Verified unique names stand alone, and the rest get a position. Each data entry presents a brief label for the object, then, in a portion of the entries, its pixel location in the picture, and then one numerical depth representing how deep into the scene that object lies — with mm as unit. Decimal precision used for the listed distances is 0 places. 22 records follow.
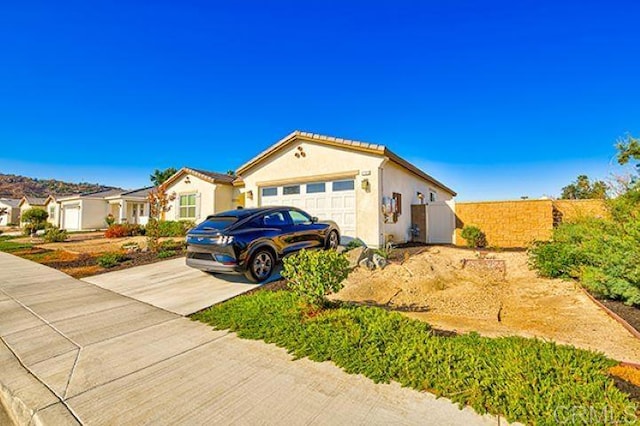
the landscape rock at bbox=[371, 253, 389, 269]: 8023
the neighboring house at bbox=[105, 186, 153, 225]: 25844
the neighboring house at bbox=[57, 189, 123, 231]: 26500
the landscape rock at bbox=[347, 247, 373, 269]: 7871
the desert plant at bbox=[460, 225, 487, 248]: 12617
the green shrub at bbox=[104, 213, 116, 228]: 22359
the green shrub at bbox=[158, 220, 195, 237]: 17609
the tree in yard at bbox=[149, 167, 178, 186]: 37709
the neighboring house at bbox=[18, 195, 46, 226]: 34681
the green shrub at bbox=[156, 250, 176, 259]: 10070
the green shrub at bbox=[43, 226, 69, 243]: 16047
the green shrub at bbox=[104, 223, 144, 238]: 17938
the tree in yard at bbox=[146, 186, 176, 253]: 11117
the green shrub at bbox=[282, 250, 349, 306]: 4281
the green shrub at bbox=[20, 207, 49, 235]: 21141
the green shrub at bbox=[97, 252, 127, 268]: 8830
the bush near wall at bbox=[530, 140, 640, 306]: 4621
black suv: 6230
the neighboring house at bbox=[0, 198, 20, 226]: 40281
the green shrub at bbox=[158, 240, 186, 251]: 11652
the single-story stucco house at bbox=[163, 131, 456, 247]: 10562
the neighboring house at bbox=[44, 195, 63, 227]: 29562
